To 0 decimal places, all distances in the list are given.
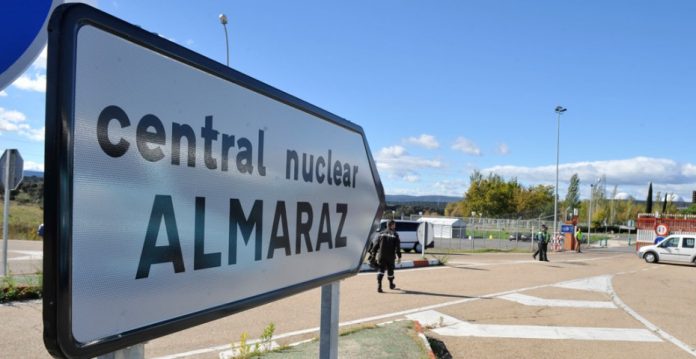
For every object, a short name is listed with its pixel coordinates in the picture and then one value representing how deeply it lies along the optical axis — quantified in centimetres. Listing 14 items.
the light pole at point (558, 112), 4028
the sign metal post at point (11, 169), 981
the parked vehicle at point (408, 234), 2739
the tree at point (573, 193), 7981
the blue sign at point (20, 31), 110
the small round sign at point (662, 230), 3269
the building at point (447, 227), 4214
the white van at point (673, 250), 2347
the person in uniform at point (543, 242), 2125
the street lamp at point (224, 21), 1561
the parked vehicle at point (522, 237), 4793
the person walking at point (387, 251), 1146
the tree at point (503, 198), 6725
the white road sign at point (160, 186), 99
